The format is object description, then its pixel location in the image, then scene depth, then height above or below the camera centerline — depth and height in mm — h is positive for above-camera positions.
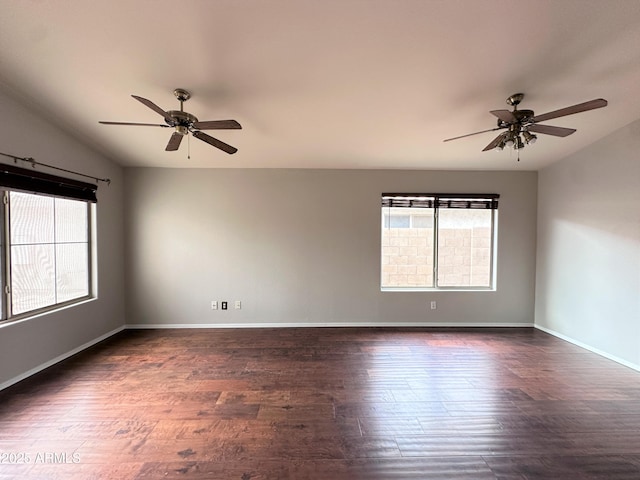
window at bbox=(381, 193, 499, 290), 4391 -166
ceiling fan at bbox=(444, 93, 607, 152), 2271 +995
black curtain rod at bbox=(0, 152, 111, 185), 2638 +727
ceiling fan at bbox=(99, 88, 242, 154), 2275 +940
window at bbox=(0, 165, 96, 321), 2627 -121
